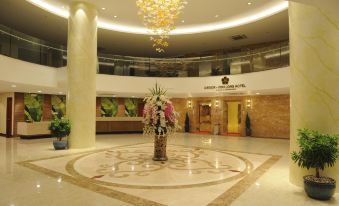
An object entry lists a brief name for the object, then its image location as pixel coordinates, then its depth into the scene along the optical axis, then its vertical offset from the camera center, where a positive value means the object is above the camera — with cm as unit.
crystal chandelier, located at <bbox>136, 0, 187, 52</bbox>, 690 +284
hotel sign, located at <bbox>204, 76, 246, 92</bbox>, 1300 +121
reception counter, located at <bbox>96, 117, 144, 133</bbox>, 1586 -105
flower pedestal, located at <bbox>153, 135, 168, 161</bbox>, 737 -118
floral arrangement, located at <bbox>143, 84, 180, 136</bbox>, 706 -22
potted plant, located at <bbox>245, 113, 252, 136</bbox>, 1527 -108
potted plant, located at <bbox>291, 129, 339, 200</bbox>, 422 -88
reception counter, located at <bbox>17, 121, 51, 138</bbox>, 1229 -102
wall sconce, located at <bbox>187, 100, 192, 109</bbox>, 1795 +33
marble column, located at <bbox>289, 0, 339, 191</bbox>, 477 +69
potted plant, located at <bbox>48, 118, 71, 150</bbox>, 889 -76
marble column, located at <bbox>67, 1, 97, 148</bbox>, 958 +132
